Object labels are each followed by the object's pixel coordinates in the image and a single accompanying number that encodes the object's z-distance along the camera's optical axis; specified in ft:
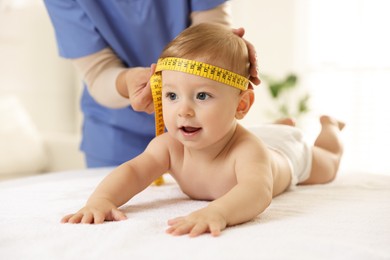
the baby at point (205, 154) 4.02
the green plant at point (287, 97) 13.74
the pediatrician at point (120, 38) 6.45
